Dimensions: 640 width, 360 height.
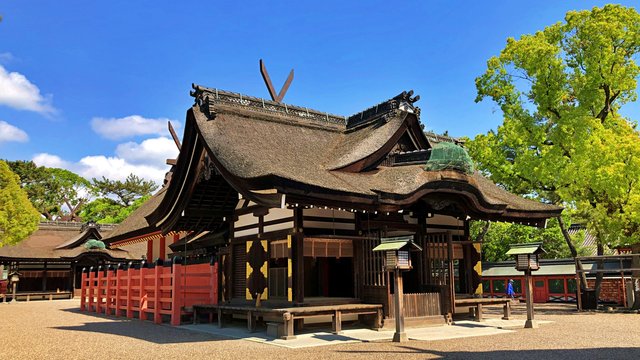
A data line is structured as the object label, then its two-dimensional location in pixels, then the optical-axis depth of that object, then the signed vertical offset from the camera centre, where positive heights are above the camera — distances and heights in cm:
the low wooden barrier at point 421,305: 1313 -130
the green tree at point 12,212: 2598 +238
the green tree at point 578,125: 1911 +527
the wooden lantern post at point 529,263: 1345 -26
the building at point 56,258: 3572 -5
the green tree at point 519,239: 3369 +92
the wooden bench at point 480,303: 1461 -144
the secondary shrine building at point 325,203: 1275 +139
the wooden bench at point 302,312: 1150 -135
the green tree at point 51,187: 5478 +782
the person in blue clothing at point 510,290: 2710 -196
